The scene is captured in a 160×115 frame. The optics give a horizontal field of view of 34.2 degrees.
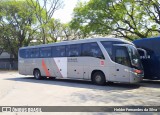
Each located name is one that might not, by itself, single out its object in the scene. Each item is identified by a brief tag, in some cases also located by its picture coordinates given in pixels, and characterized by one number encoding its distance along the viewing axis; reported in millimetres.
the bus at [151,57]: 17156
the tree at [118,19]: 31870
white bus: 15445
